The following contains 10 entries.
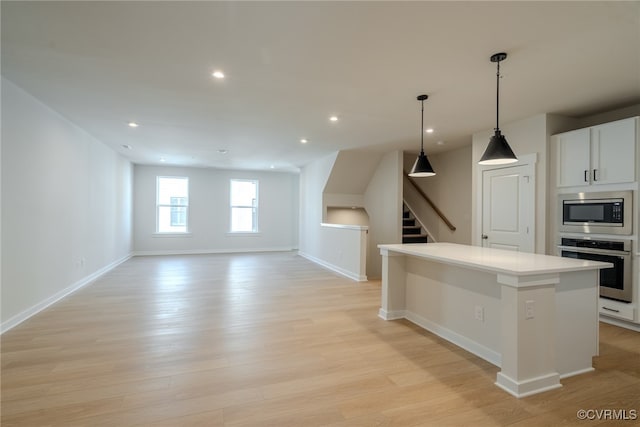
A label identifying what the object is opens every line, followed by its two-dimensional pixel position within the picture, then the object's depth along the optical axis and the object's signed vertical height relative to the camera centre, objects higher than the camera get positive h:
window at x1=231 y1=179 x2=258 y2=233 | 9.38 +0.22
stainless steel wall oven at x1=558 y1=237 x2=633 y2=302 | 3.29 -0.50
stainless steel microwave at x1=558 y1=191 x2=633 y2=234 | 3.29 +0.04
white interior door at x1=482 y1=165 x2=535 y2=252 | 4.12 +0.10
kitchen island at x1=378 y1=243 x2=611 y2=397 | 2.08 -0.78
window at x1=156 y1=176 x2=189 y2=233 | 8.68 +0.24
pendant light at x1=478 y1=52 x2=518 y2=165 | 2.53 +0.56
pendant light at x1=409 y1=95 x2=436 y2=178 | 3.48 +0.55
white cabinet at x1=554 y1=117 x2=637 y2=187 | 3.25 +0.72
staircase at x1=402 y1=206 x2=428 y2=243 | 6.81 -0.39
